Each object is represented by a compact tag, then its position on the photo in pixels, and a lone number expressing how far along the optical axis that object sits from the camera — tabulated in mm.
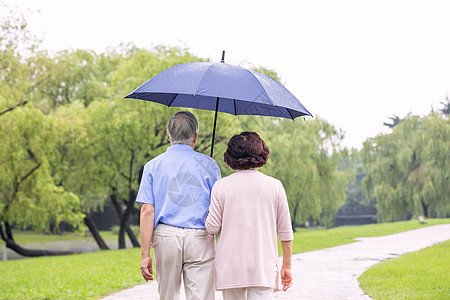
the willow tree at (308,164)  22625
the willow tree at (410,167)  27484
